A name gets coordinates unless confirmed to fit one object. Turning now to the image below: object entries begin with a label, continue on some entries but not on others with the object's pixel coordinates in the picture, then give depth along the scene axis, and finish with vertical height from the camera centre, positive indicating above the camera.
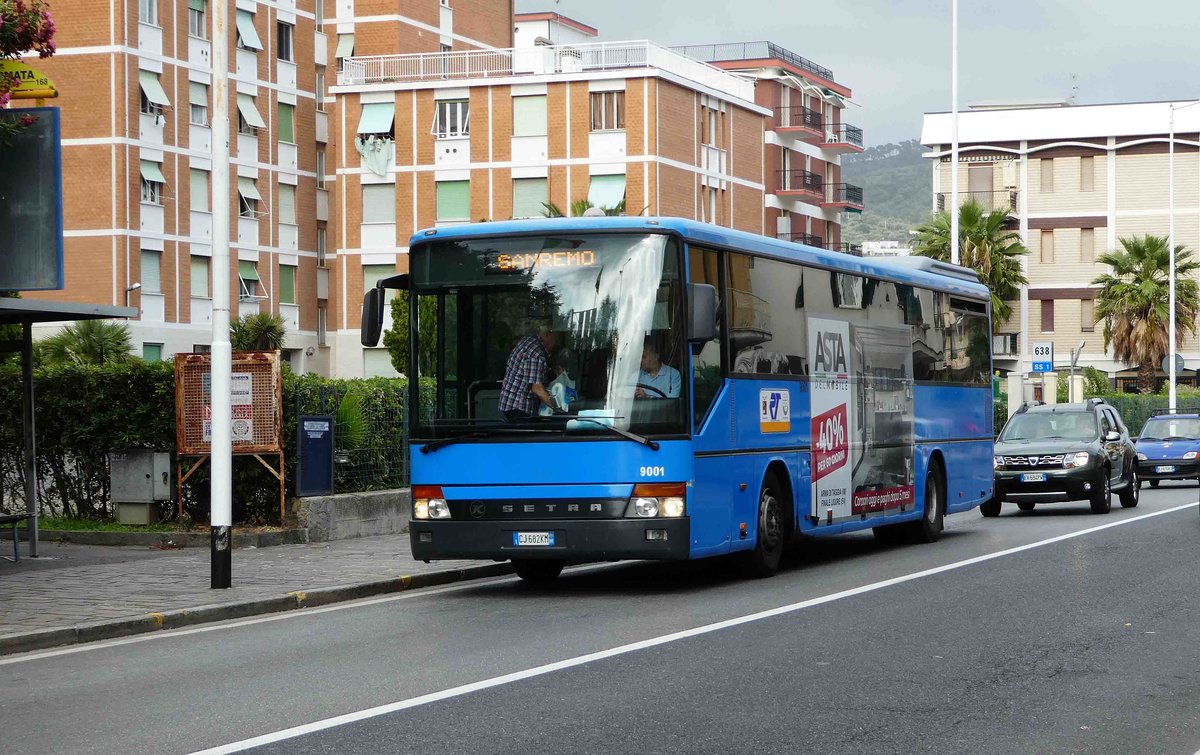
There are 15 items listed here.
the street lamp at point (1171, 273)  61.28 +3.76
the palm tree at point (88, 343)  41.91 +0.92
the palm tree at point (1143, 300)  66.75 +2.79
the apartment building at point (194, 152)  57.41 +8.17
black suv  27.08 -1.41
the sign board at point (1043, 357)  40.88 +0.35
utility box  20.08 -1.25
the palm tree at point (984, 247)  64.62 +4.90
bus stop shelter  16.59 +0.40
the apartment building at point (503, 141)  63.78 +9.04
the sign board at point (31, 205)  16.42 +1.71
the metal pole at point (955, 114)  40.03 +6.19
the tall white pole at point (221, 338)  14.77 +0.36
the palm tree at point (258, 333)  52.47 +1.40
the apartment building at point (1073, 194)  74.25 +7.83
